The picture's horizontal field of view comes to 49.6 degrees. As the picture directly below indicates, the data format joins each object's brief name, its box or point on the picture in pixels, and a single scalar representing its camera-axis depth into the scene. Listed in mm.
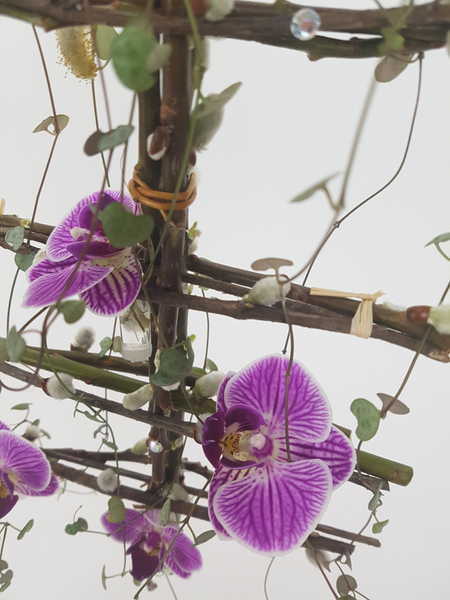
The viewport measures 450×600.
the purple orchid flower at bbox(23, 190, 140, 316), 286
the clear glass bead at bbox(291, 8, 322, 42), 199
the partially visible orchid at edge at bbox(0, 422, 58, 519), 376
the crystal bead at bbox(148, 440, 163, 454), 378
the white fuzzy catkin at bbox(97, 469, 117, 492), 431
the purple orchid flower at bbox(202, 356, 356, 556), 291
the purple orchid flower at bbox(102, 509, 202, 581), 437
